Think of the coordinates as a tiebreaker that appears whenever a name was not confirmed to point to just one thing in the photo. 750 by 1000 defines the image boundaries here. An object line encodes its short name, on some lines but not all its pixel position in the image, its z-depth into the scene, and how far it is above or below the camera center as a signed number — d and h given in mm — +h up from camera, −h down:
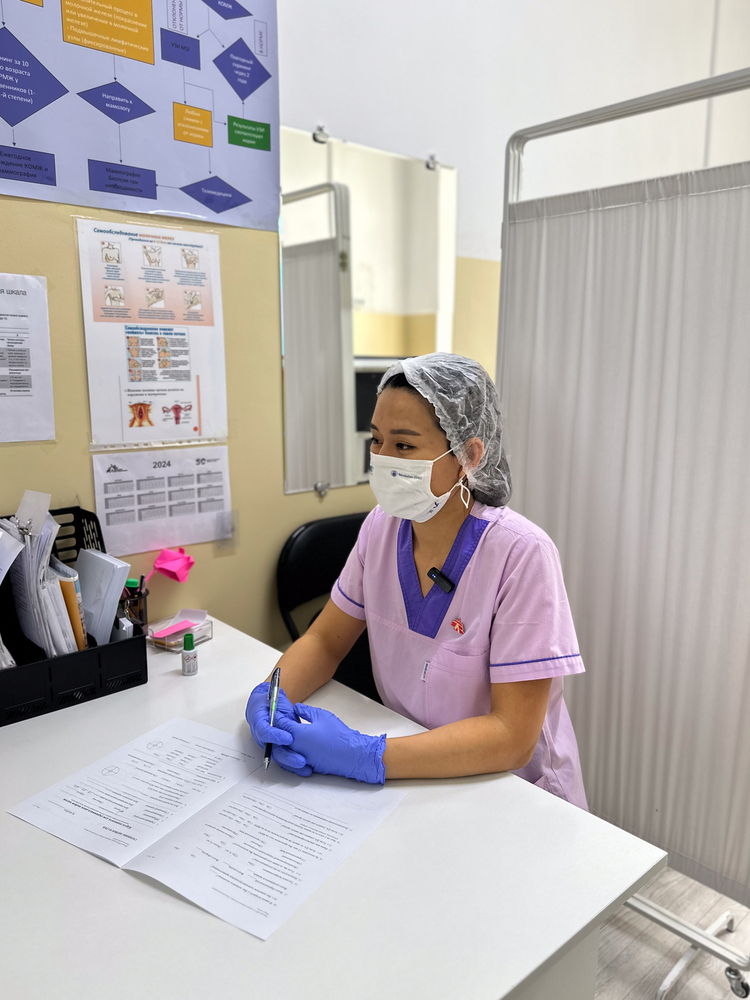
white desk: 742 -614
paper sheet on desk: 861 -604
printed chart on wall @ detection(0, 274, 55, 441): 1480 +36
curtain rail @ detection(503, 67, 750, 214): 1381 +581
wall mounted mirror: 1927 +284
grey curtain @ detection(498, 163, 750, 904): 1468 -202
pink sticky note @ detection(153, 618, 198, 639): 1596 -568
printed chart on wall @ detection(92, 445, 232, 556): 1682 -292
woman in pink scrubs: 1095 -425
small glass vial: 1461 -572
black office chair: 1957 -505
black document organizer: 1270 -548
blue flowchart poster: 1429 +590
